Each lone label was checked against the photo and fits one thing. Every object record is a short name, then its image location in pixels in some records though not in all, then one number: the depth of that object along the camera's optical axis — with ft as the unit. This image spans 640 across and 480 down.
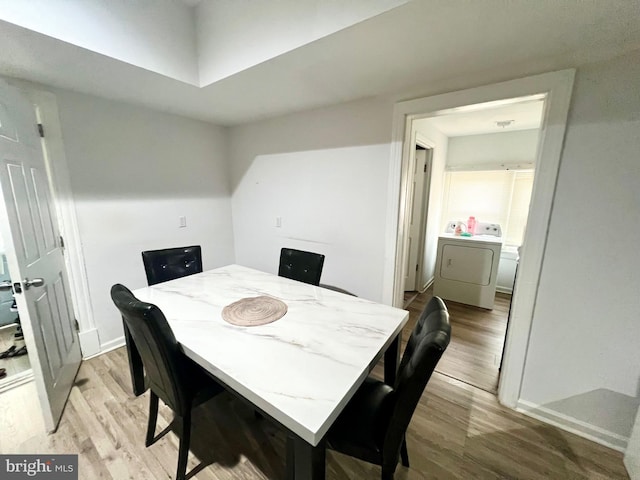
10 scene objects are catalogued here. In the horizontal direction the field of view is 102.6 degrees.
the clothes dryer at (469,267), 9.98
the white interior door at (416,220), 10.64
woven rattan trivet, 4.33
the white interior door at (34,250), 4.29
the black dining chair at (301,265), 6.78
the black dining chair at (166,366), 3.35
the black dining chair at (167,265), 5.67
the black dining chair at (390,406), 2.71
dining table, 2.64
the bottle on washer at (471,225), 11.79
